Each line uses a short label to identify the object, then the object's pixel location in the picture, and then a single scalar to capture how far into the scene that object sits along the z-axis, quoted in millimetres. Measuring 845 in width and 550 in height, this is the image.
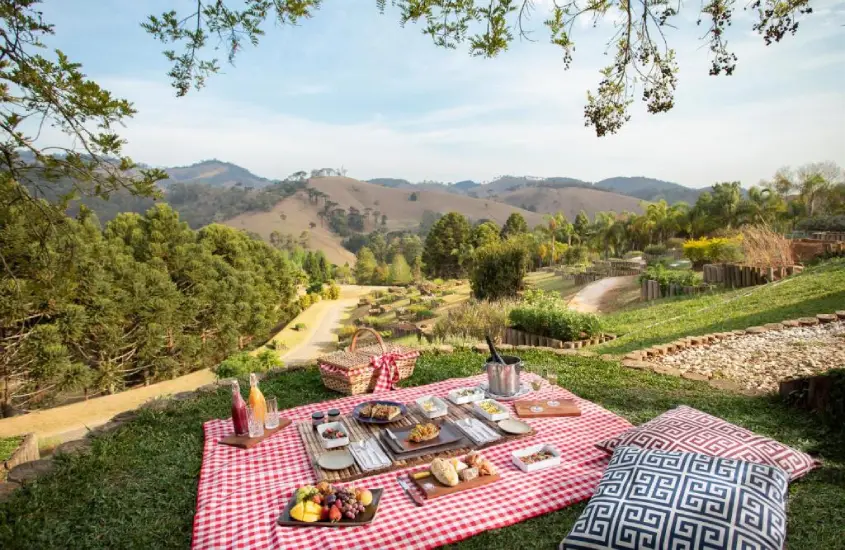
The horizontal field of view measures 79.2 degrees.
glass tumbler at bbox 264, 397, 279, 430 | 3760
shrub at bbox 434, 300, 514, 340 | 11203
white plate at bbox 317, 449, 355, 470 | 3080
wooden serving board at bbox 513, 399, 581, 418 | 3844
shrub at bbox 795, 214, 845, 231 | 25948
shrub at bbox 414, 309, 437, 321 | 26406
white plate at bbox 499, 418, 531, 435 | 3511
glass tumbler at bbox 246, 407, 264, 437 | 3617
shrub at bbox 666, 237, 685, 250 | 31584
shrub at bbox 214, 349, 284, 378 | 15081
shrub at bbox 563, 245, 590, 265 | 40656
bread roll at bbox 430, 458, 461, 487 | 2873
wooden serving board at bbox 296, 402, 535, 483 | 3055
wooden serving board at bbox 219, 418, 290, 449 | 3525
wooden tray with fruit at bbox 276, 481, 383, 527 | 2566
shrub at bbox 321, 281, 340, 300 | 44831
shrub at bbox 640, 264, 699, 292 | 14742
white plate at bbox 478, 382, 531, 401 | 4062
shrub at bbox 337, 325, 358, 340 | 27788
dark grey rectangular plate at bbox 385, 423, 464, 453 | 3225
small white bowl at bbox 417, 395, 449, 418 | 3738
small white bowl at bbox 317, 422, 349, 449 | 3298
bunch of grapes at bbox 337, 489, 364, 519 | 2582
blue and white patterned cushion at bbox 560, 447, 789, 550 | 2121
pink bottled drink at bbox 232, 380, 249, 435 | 3662
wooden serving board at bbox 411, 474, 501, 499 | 2822
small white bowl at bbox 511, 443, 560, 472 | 3109
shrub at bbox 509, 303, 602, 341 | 9398
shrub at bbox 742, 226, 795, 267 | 14195
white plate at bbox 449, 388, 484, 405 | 3982
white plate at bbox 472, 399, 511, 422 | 3670
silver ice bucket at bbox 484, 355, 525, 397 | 4027
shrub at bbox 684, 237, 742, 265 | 16766
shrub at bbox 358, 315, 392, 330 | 27966
